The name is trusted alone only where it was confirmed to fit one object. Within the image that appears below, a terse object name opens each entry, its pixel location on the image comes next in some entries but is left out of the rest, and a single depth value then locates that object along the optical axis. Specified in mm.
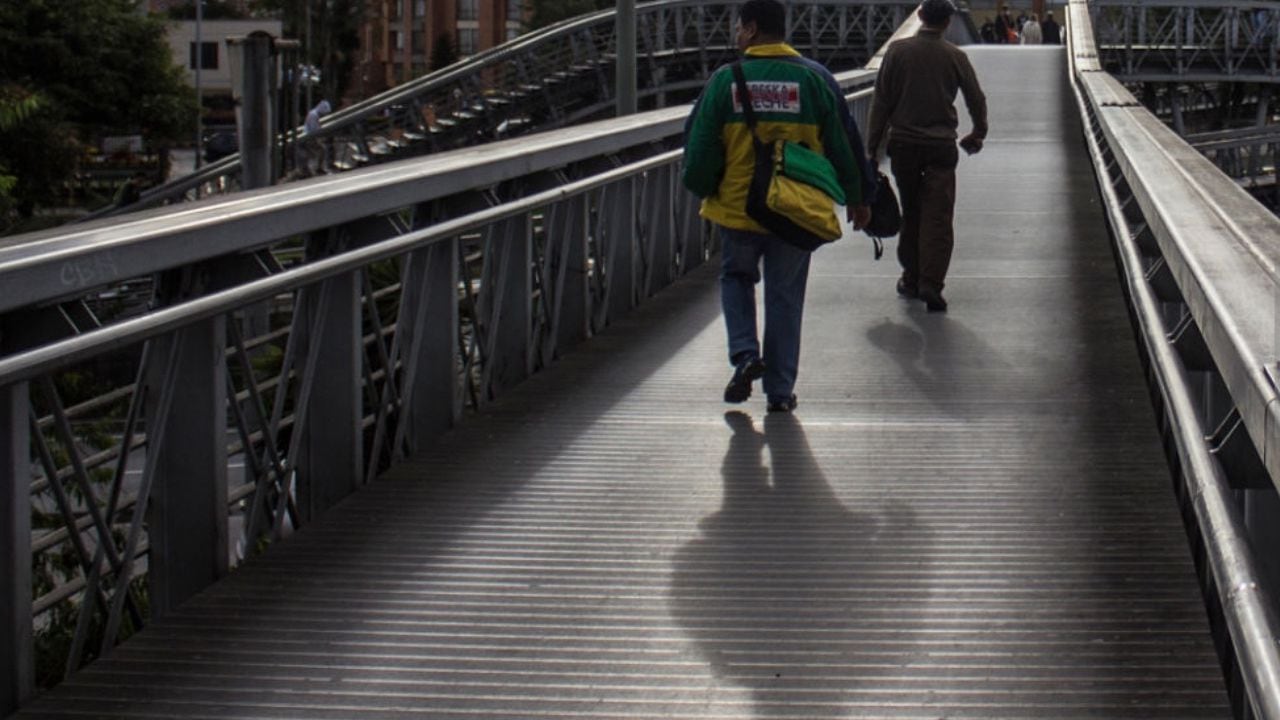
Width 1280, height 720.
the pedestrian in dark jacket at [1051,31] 61625
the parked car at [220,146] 73625
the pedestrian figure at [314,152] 42781
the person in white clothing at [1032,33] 59469
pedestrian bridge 4988
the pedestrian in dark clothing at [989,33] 67375
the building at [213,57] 96750
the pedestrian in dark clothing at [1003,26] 62938
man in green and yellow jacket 8719
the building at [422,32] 114062
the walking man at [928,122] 11828
